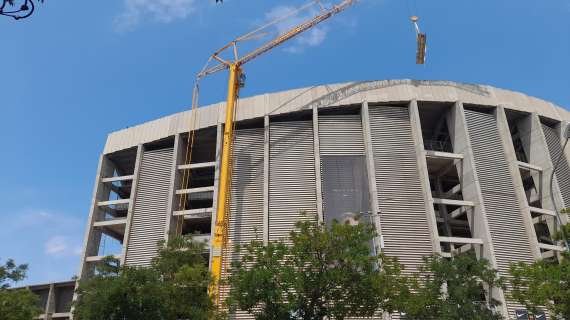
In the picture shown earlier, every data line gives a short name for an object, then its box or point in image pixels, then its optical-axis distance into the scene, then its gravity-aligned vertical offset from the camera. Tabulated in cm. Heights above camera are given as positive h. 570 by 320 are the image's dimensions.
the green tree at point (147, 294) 2570 +330
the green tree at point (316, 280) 2453 +379
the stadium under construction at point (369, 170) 4709 +1866
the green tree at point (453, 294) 2731 +360
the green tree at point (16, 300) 2961 +351
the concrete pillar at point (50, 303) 5692 +621
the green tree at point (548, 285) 2641 +388
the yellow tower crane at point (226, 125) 4523 +2344
